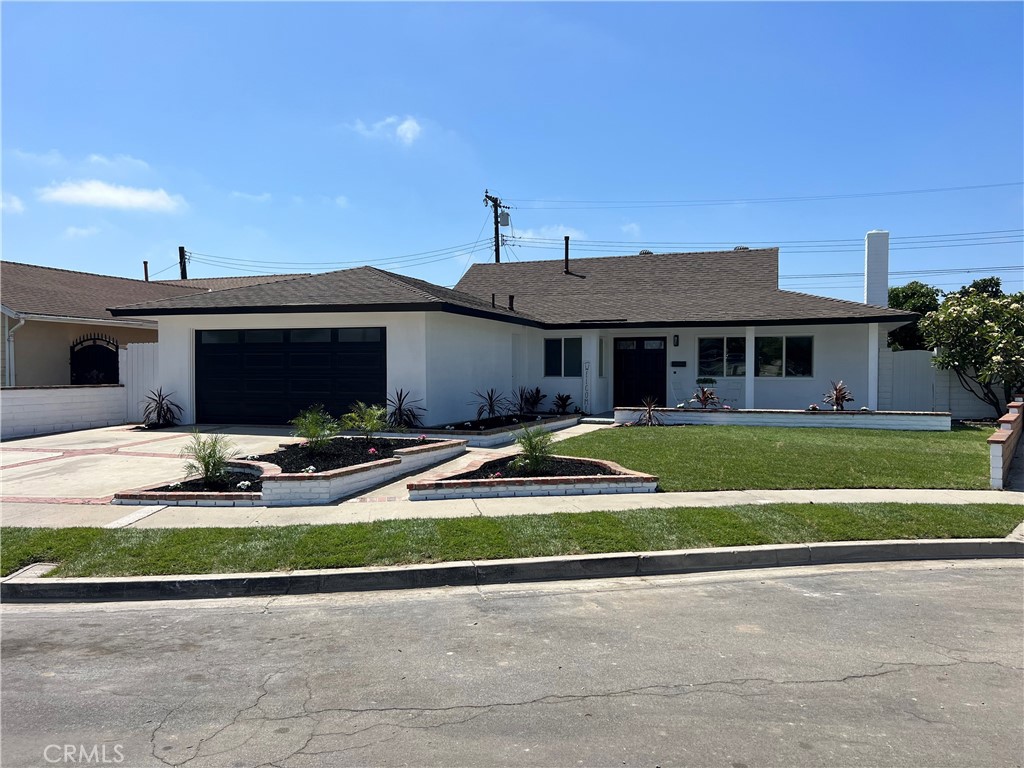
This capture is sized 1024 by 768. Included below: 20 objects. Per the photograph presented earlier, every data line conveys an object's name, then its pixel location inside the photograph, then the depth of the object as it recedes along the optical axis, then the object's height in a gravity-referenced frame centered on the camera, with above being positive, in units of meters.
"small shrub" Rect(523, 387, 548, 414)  20.45 -0.80
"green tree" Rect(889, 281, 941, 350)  32.62 +3.64
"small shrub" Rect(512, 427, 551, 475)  10.12 -1.21
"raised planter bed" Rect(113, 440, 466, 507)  8.94 -1.59
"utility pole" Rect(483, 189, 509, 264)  42.16 +10.36
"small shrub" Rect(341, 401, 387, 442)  11.64 -0.86
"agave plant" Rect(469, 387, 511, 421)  17.64 -0.82
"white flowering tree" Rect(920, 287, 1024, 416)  17.27 +0.81
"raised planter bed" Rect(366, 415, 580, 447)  13.98 -1.28
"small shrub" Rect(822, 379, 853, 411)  17.98 -0.63
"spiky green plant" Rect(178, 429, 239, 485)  9.56 -1.25
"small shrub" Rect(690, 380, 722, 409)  18.28 -0.68
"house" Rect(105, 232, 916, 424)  15.97 +0.98
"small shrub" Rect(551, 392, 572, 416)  20.41 -0.91
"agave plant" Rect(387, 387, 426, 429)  15.36 -0.88
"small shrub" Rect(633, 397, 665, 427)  17.64 -1.15
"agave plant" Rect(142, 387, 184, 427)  17.19 -0.93
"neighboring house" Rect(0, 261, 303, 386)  19.23 +1.38
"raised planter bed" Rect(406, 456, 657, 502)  9.28 -1.57
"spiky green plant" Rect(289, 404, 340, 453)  10.80 -0.90
